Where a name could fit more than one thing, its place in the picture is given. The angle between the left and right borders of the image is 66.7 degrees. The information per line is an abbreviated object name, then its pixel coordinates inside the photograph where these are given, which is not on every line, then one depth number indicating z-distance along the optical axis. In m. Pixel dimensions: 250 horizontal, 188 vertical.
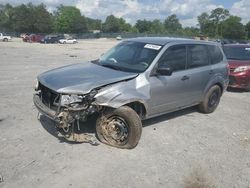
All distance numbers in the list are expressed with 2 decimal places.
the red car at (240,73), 6.40
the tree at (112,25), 75.18
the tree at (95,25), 83.35
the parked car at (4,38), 33.25
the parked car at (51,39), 33.96
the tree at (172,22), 84.78
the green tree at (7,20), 60.30
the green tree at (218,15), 70.00
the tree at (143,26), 80.11
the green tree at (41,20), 55.84
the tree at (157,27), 72.46
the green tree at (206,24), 67.44
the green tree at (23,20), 55.84
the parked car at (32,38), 35.21
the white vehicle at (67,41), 35.21
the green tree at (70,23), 64.19
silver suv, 3.07
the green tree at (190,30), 68.37
